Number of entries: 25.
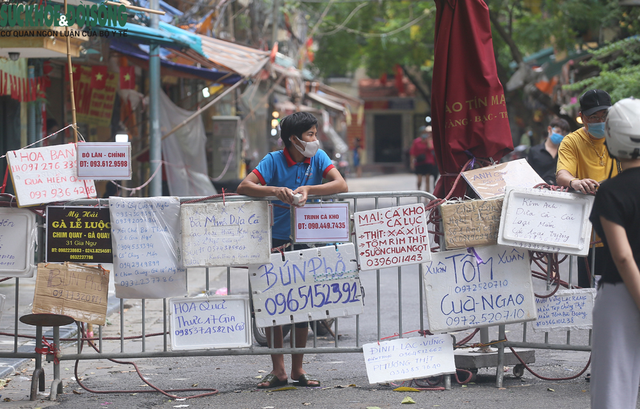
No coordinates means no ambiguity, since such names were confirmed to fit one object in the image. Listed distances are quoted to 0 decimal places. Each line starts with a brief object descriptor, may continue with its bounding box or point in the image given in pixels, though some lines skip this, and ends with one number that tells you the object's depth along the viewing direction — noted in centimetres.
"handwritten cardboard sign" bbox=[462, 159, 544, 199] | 976
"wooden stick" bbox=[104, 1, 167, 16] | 1617
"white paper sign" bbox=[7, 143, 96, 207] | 952
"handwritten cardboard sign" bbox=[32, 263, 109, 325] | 958
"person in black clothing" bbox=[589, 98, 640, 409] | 598
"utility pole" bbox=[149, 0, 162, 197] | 2094
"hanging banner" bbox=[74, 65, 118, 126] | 2344
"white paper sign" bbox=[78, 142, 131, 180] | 977
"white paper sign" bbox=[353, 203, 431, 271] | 954
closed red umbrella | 1020
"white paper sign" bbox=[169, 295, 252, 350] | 970
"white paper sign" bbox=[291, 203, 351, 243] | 959
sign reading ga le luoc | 973
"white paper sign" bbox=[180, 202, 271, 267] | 948
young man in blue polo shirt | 977
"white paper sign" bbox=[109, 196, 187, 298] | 964
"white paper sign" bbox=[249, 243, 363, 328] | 962
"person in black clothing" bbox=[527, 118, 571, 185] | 1745
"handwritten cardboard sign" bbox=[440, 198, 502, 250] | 948
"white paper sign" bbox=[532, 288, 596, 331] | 991
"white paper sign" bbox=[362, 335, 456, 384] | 952
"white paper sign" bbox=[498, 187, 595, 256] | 931
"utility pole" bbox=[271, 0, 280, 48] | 3485
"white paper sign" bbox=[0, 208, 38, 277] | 979
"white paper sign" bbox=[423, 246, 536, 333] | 960
